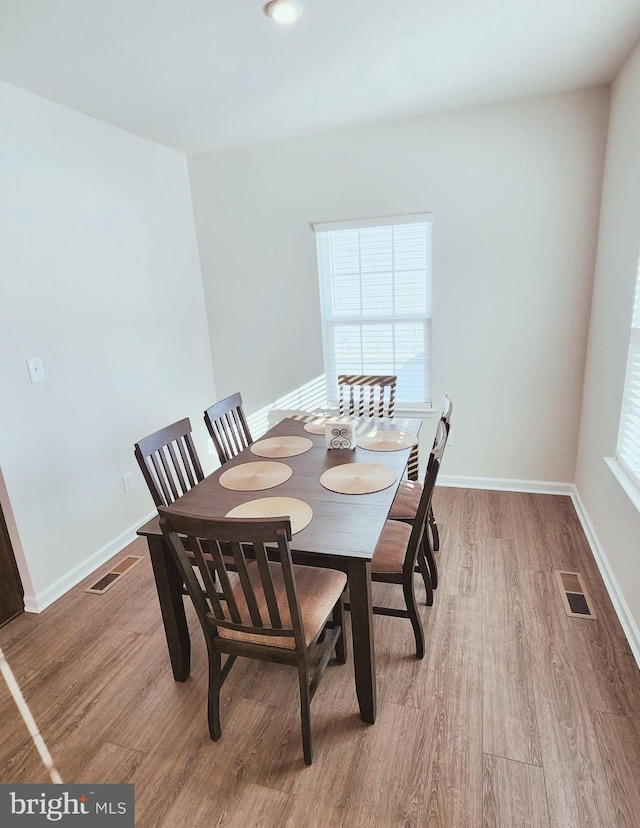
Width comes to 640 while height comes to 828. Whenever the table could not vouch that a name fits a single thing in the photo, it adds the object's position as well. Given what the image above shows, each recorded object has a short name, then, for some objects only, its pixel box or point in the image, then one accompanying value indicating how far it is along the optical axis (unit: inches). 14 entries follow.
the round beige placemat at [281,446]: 96.0
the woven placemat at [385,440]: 95.3
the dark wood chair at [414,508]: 88.4
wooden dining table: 61.3
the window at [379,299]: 132.9
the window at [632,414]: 85.4
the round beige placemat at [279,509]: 68.2
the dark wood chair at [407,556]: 70.9
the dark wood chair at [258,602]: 52.7
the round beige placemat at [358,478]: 76.9
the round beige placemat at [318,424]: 109.3
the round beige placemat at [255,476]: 81.0
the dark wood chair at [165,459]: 80.0
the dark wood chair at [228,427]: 101.4
